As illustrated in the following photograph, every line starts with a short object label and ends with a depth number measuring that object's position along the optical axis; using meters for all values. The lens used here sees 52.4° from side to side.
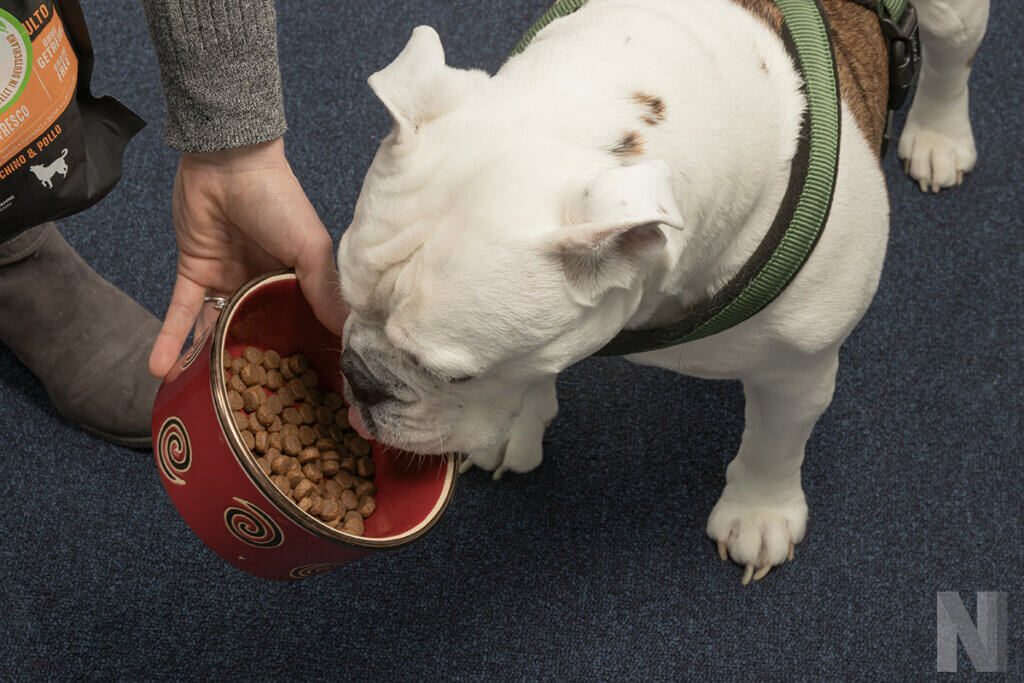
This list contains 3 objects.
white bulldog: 0.81
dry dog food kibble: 1.10
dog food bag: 1.08
